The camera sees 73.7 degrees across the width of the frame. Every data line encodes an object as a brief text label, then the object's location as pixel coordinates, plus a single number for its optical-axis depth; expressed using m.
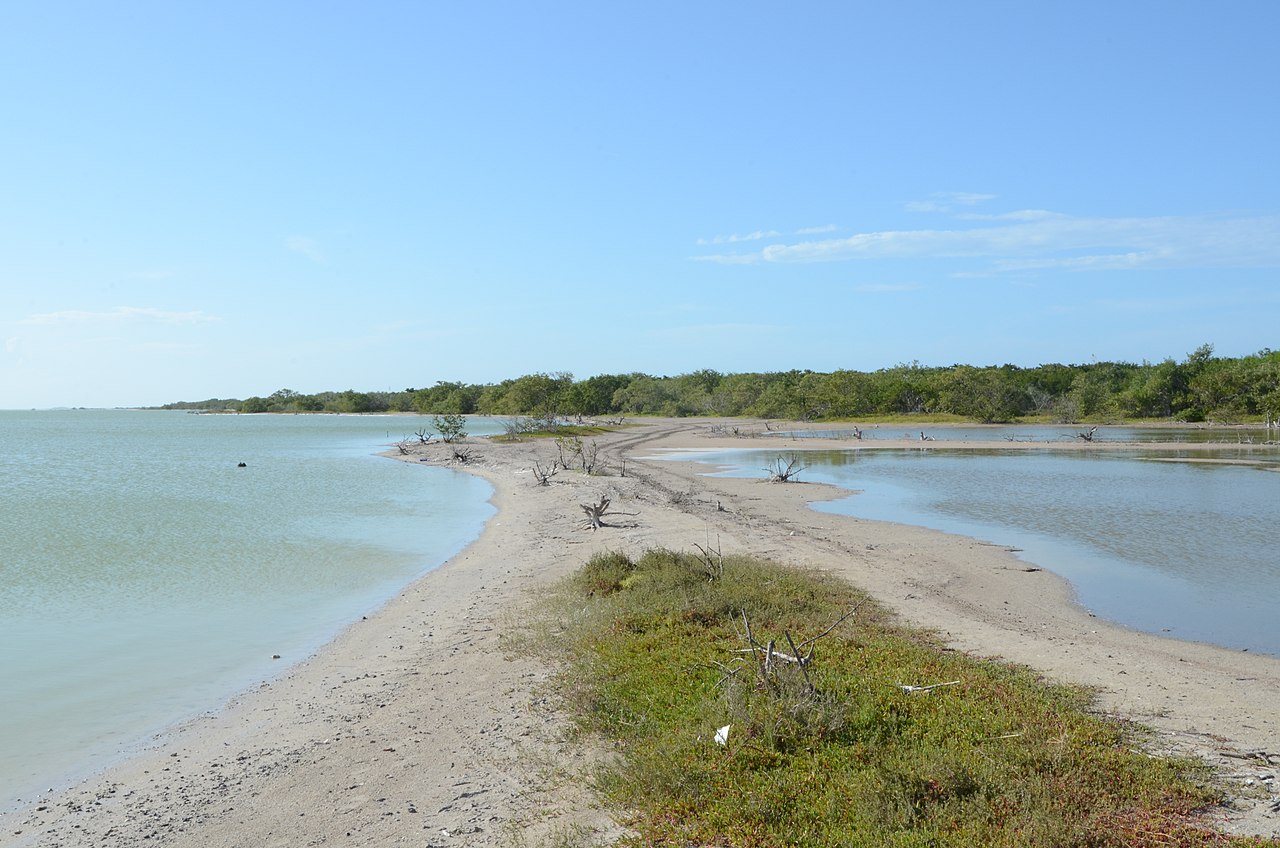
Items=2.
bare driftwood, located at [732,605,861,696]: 7.37
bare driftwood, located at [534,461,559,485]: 35.12
